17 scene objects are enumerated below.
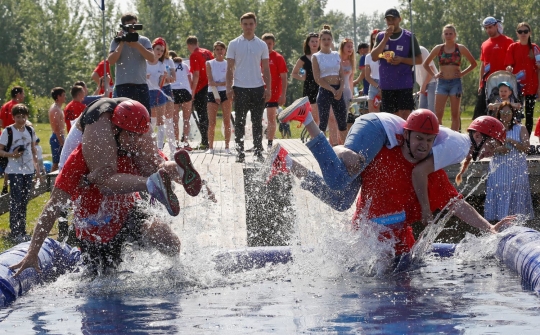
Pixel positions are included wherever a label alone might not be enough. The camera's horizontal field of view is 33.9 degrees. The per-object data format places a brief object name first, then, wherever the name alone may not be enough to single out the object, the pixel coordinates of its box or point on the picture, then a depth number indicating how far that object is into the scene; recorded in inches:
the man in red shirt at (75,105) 517.0
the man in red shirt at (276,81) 516.7
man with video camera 376.8
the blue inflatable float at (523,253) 234.7
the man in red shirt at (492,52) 479.8
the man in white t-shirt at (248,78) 430.9
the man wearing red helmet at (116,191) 218.2
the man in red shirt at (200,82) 550.3
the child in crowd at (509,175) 354.3
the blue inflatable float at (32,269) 226.5
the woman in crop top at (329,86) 444.5
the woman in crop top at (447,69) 465.4
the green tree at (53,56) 2329.0
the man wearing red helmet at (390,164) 238.8
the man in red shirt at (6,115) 569.0
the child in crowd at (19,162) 395.5
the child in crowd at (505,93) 409.4
